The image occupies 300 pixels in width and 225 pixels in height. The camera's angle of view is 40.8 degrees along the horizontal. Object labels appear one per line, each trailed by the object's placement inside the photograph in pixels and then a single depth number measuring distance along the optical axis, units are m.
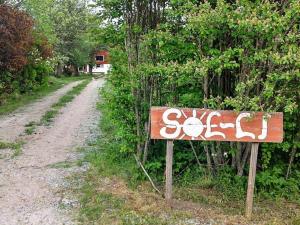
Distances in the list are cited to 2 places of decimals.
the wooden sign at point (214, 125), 4.62
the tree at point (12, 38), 14.82
